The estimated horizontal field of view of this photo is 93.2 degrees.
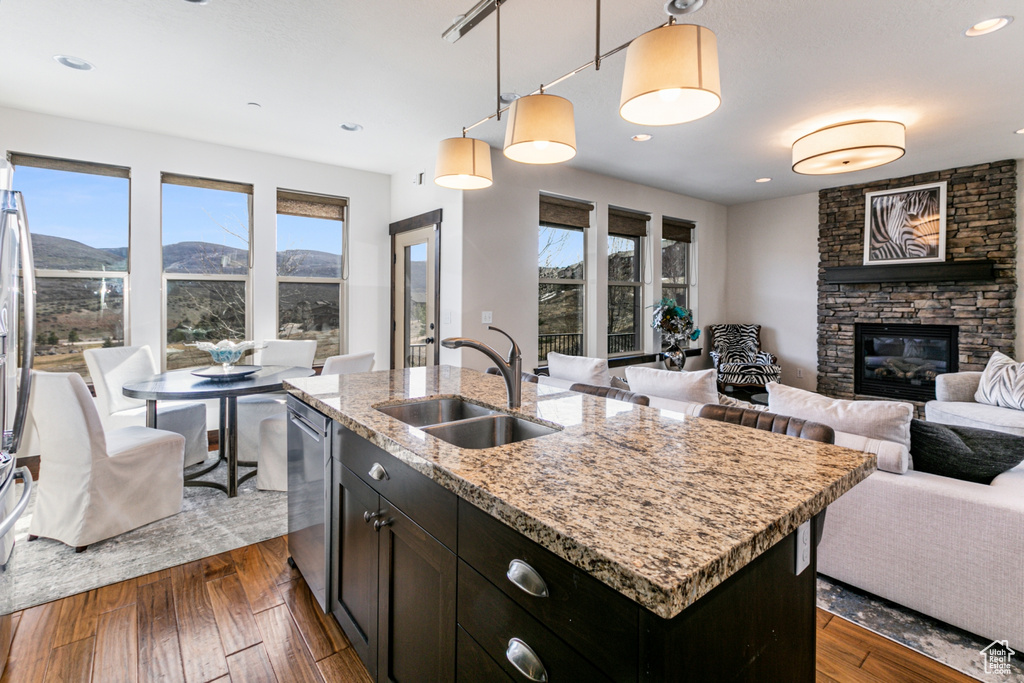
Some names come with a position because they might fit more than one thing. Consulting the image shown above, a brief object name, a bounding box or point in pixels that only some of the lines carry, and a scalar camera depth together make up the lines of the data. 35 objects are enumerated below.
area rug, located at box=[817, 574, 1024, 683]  1.68
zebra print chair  5.83
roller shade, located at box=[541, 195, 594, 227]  5.01
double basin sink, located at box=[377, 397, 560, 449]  1.57
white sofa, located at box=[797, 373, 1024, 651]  1.67
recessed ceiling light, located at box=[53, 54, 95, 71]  2.78
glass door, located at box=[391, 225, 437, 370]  4.68
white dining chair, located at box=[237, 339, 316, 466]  3.52
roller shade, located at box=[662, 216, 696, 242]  6.30
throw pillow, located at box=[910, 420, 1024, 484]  1.80
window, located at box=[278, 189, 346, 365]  4.78
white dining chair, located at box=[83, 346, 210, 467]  3.35
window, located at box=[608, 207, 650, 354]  5.75
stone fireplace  4.86
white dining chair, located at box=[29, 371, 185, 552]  2.33
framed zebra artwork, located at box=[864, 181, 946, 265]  5.22
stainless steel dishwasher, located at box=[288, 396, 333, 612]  1.79
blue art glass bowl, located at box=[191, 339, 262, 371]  3.28
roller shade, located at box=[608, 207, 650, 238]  5.62
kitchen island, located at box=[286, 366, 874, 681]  0.72
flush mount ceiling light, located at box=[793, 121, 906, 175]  3.48
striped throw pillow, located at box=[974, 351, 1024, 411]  3.64
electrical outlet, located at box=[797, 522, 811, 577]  1.00
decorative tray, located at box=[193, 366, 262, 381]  3.11
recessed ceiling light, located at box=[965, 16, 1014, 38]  2.41
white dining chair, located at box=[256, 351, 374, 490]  3.06
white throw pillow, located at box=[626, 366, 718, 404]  2.47
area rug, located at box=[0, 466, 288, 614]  2.13
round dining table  2.74
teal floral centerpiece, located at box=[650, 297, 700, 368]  5.66
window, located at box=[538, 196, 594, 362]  5.12
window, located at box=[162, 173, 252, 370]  4.24
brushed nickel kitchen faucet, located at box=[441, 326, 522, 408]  1.67
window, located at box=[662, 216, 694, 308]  6.39
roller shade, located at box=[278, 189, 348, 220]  4.75
